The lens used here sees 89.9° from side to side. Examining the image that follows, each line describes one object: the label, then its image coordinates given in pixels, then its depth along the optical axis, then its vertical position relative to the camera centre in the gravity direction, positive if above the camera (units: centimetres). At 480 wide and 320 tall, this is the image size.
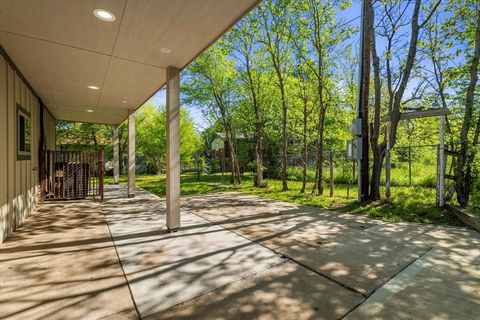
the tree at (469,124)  515 +78
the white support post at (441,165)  517 -11
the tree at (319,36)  721 +398
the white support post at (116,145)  1071 +74
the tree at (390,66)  591 +258
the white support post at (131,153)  783 +28
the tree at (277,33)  793 +449
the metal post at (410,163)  806 -11
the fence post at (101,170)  702 -25
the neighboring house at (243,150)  1856 +87
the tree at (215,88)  1102 +353
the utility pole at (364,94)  632 +176
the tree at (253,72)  954 +399
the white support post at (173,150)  408 +19
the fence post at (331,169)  760 -28
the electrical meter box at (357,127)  630 +87
